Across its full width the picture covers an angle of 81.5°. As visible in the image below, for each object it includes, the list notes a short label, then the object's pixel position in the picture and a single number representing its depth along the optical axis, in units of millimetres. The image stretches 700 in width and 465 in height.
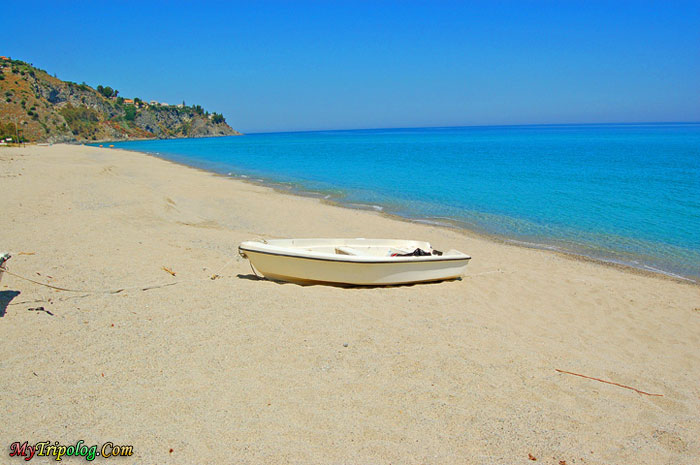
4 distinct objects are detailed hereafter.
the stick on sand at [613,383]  4975
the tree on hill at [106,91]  141375
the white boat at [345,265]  7327
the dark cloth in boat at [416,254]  8246
